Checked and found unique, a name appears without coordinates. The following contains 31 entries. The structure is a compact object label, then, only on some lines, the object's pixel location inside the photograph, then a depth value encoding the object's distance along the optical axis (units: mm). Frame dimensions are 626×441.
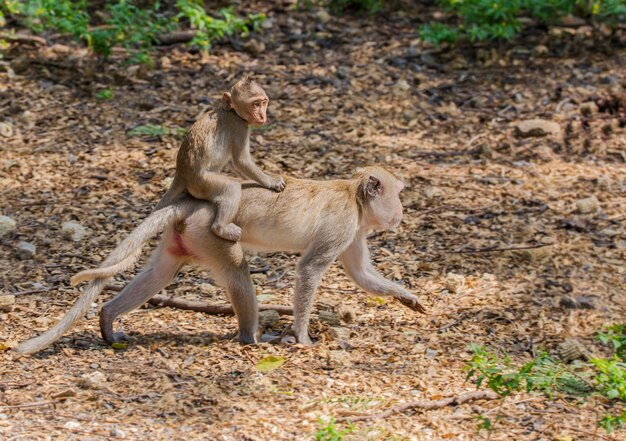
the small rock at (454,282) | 15961
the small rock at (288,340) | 13742
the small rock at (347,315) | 14719
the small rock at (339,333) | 14047
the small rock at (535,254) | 17016
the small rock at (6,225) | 17094
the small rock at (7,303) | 14539
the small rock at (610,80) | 23547
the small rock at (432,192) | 19094
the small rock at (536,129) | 21516
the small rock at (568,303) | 15562
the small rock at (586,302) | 15562
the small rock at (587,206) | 18609
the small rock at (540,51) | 25155
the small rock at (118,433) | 10969
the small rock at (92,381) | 12031
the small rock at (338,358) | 13116
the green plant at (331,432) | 10391
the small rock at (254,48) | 24750
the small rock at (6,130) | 20672
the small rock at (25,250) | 16469
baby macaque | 13273
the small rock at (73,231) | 17156
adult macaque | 13094
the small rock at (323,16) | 26734
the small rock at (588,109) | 22406
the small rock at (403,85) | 23453
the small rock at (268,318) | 14570
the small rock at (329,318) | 14578
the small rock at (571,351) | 14055
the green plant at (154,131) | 20578
